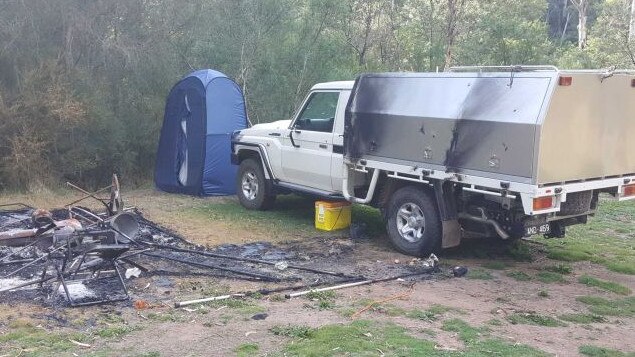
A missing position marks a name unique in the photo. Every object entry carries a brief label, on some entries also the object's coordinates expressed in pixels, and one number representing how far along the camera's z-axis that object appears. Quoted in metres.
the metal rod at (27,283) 6.63
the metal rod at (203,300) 6.49
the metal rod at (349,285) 6.95
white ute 7.56
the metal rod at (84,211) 8.88
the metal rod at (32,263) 7.23
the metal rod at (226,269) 7.49
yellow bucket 10.32
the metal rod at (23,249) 8.11
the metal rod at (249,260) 7.75
